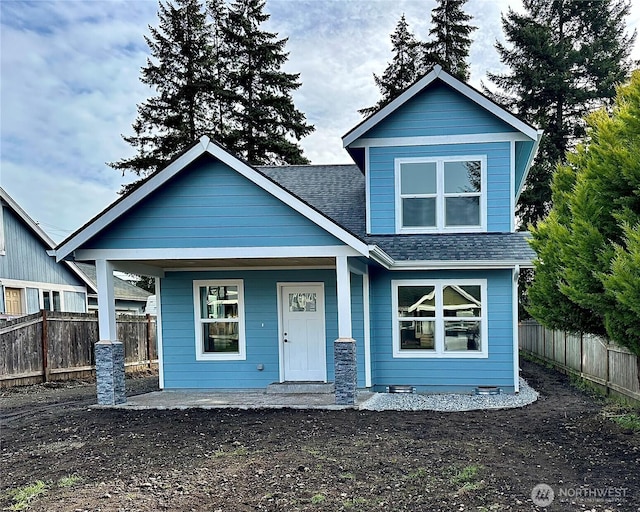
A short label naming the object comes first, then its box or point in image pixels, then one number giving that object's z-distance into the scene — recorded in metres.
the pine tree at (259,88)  23.22
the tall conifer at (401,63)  24.41
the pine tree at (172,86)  22.11
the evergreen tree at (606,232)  4.91
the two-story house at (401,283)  8.72
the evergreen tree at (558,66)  19.31
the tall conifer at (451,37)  23.19
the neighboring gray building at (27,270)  14.33
